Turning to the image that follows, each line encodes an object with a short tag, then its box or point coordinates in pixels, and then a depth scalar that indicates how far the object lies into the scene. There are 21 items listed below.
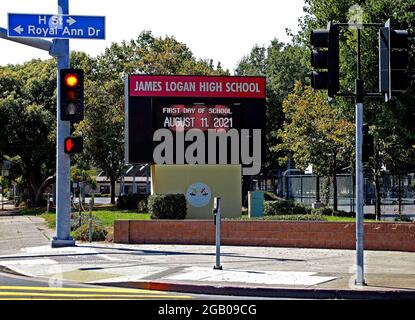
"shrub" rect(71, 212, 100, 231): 25.80
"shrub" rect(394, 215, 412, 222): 28.49
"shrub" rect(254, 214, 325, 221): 22.02
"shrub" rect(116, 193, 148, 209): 46.53
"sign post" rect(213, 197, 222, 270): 15.54
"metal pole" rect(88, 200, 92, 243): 22.43
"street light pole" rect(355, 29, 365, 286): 13.26
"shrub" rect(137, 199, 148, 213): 39.35
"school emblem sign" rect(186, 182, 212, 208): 28.46
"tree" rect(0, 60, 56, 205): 54.09
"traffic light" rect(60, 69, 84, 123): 20.50
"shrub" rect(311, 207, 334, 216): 33.92
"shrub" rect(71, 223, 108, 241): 22.97
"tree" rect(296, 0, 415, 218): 22.83
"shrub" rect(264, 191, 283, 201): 47.78
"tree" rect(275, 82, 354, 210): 37.86
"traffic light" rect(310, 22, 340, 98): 13.52
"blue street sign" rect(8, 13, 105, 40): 19.72
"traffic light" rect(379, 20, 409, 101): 13.38
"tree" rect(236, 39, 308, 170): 61.19
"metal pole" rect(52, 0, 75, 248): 21.03
